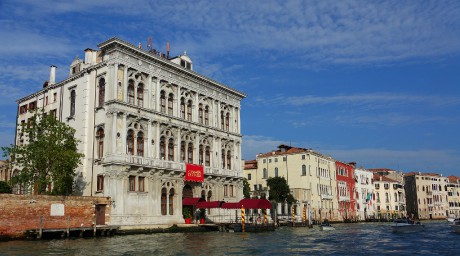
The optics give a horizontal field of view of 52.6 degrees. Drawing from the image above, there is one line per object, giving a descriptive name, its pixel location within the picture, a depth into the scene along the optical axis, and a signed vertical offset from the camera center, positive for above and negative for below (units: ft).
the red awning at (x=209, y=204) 133.39 +0.12
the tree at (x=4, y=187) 114.73 +5.22
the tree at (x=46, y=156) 107.96 +12.02
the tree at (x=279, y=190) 189.16 +5.26
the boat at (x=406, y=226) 151.33 -8.27
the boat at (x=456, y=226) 136.67 -7.98
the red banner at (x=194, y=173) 138.20 +9.62
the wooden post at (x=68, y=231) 100.02 -5.12
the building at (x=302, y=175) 209.77 +13.00
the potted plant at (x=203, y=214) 145.42 -2.91
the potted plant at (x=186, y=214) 138.12 -2.65
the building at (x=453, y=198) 368.07 +1.28
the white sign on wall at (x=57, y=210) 100.89 -0.50
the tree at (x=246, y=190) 181.57 +5.37
